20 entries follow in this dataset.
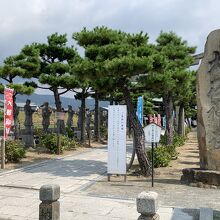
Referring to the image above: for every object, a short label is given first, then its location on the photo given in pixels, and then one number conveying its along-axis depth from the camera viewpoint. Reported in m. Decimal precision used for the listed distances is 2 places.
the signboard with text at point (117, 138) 12.08
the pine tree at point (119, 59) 12.32
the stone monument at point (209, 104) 11.14
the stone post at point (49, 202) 6.25
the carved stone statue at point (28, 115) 22.23
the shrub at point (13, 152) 15.24
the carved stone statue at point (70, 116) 32.09
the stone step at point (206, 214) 7.37
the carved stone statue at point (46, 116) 24.39
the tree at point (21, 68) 19.14
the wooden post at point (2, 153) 13.80
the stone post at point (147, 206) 5.57
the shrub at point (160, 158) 15.15
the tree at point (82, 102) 25.98
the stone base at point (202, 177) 10.83
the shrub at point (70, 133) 26.78
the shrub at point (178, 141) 26.54
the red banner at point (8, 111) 14.36
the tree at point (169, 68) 13.32
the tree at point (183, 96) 15.17
